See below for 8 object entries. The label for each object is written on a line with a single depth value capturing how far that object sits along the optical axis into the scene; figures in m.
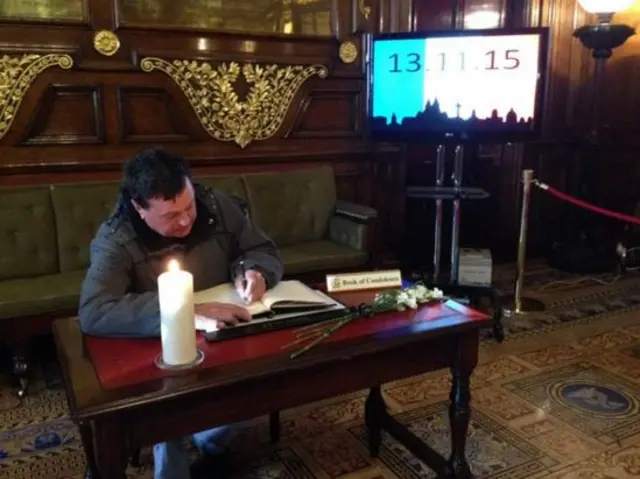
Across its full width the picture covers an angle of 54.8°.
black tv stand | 3.18
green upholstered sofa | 2.59
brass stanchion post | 3.41
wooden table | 1.28
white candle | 1.33
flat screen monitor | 3.25
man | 1.57
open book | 1.67
